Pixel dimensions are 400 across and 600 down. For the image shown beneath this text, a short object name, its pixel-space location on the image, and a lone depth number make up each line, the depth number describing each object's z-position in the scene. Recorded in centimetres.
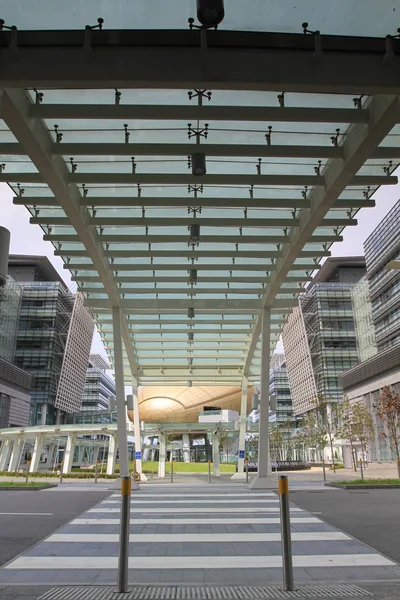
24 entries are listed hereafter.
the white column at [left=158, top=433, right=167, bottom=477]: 2817
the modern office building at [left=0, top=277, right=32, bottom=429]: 5784
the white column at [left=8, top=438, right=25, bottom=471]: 3541
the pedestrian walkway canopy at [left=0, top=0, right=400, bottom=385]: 641
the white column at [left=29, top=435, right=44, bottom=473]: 3164
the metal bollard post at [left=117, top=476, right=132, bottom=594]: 499
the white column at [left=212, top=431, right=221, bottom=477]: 2839
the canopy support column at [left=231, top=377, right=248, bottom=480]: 2598
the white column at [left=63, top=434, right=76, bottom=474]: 3120
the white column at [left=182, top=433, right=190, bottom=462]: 6794
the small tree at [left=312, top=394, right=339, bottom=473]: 3788
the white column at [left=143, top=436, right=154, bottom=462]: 7511
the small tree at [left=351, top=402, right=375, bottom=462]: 3719
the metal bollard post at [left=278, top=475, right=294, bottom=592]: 505
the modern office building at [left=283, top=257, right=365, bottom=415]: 7294
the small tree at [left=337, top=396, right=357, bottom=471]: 3638
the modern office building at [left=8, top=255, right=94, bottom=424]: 7181
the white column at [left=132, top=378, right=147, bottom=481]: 2434
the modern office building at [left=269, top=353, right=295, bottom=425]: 10221
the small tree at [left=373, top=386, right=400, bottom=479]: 2733
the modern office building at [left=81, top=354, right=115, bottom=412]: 9919
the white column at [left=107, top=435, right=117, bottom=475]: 3069
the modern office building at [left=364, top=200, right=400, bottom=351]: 5584
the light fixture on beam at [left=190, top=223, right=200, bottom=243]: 1303
